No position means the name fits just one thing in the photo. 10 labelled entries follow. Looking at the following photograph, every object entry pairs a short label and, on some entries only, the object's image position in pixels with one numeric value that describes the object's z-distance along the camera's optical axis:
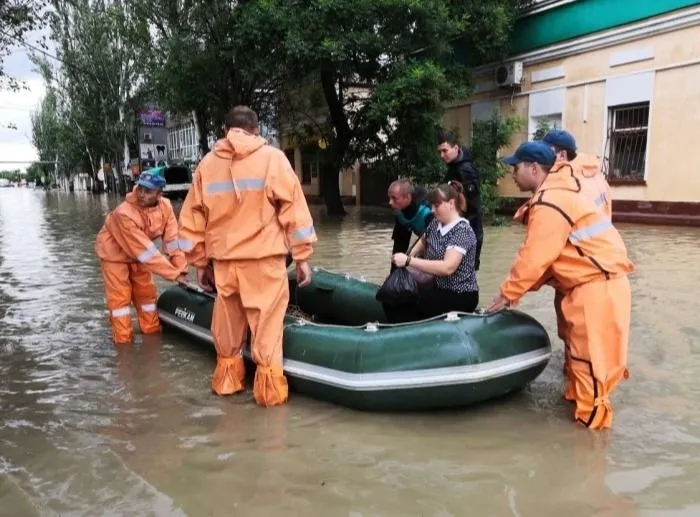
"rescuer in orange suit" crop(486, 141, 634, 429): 3.25
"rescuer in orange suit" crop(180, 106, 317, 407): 3.70
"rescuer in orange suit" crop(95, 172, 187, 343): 4.92
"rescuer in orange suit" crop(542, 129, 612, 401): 3.59
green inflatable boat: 3.40
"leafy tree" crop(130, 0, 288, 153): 14.59
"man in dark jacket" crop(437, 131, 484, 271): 4.88
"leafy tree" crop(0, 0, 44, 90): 14.00
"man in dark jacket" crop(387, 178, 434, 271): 4.64
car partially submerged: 26.48
